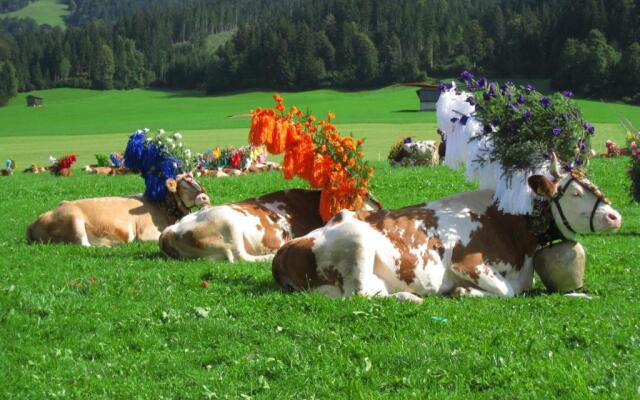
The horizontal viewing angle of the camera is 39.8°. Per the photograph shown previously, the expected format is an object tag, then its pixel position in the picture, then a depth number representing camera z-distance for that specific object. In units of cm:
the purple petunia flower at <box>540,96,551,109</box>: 1040
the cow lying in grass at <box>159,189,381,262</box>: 1296
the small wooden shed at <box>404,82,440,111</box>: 10672
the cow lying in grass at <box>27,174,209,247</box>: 1520
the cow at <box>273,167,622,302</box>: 971
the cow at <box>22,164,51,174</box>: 3768
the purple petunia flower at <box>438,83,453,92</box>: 1129
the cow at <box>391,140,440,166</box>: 3114
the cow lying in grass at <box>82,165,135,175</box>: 3305
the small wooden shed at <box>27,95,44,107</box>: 14781
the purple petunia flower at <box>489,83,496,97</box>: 1073
